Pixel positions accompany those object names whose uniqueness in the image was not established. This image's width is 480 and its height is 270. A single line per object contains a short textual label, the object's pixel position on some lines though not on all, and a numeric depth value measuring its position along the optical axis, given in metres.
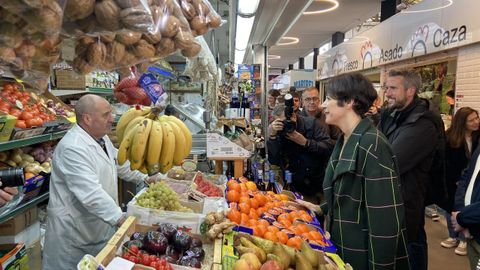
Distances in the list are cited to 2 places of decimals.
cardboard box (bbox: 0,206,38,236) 3.12
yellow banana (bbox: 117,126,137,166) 2.01
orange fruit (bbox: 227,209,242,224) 2.20
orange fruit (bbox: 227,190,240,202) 2.64
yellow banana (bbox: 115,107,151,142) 2.33
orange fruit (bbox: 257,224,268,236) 2.09
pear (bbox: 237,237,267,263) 1.70
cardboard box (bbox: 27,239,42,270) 3.32
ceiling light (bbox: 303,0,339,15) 7.93
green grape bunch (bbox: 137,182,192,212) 2.18
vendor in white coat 2.34
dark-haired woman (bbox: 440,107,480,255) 4.49
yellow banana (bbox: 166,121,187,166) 2.16
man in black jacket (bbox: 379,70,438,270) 3.01
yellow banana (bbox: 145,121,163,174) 2.00
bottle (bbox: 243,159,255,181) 3.99
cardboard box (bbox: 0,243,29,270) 2.72
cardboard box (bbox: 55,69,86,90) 4.08
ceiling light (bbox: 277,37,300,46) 12.92
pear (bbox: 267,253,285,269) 1.65
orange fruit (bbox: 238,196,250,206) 2.53
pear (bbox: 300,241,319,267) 1.71
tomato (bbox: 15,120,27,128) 2.80
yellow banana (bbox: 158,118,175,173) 2.06
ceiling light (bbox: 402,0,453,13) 5.04
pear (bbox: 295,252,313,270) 1.65
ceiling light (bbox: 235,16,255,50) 5.16
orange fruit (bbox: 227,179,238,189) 2.88
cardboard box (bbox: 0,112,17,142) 2.48
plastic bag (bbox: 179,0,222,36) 1.08
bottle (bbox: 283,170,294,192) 3.19
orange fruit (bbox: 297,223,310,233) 2.17
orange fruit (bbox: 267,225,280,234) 2.11
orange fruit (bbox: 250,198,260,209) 2.55
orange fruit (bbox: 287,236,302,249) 1.96
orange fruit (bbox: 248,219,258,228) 2.17
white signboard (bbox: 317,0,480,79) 4.77
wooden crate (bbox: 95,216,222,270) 1.53
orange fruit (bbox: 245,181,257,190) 2.89
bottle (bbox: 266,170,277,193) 3.33
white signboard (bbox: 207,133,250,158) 3.46
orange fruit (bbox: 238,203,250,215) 2.41
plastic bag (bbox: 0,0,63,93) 0.63
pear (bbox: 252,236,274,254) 1.80
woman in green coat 1.96
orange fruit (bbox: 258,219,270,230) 2.19
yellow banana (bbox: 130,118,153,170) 1.97
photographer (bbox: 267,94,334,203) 3.61
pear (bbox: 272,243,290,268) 1.70
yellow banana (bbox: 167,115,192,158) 2.25
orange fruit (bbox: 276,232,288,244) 2.01
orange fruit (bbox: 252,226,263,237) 2.08
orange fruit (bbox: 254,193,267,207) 2.62
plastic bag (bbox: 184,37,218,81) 2.24
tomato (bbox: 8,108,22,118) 2.93
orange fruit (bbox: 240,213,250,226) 2.21
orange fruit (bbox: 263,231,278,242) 2.02
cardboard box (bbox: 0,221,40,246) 3.13
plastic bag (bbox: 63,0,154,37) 0.74
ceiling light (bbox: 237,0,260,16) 4.06
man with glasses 4.50
